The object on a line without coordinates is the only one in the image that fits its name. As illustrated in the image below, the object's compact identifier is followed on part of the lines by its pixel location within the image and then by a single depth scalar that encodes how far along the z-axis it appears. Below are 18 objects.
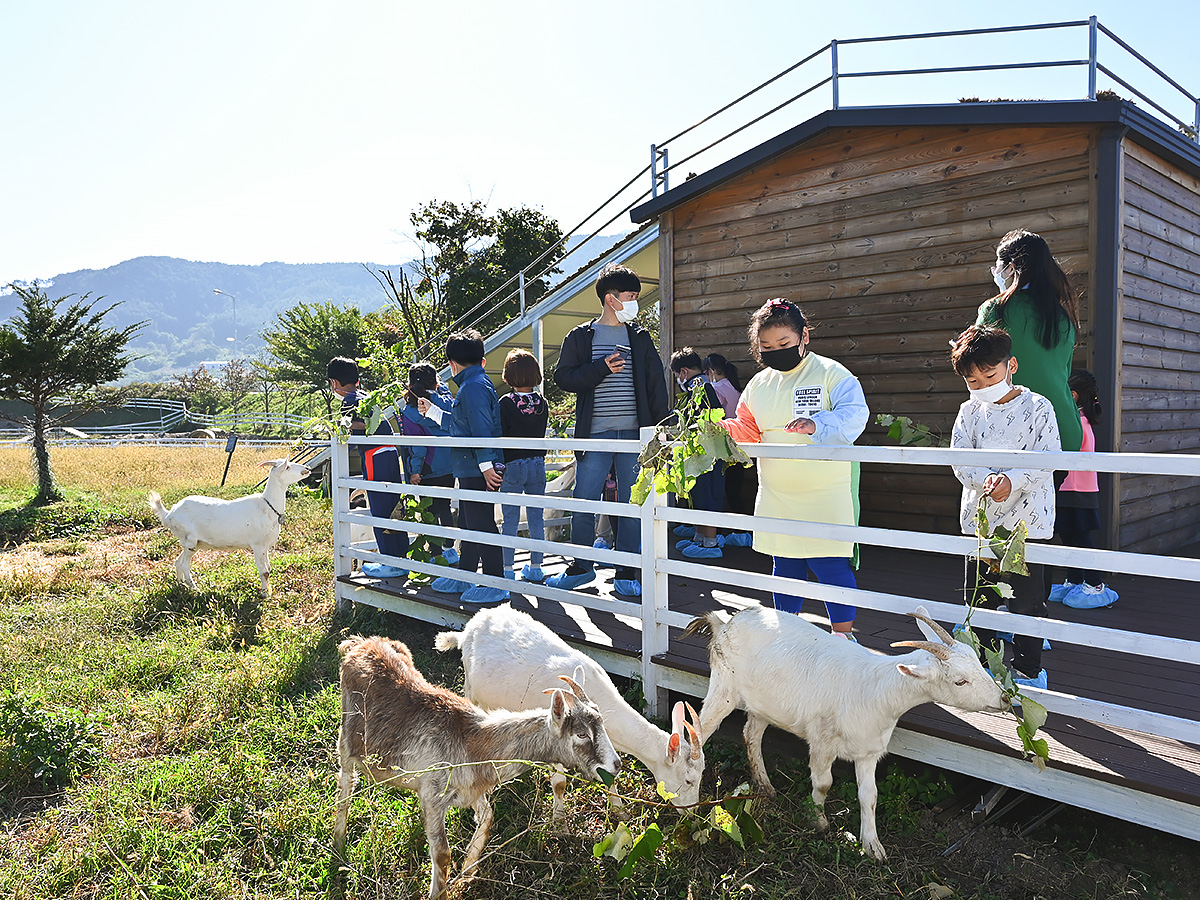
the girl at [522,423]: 5.79
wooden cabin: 5.79
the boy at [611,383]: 5.31
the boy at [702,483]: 6.84
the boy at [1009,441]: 3.24
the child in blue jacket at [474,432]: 5.69
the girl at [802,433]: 3.68
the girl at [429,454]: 6.21
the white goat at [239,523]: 7.41
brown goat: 2.78
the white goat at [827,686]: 2.83
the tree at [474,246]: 26.16
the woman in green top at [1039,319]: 3.67
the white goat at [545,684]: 3.13
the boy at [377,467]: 6.87
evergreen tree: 13.57
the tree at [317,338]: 38.03
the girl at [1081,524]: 4.79
